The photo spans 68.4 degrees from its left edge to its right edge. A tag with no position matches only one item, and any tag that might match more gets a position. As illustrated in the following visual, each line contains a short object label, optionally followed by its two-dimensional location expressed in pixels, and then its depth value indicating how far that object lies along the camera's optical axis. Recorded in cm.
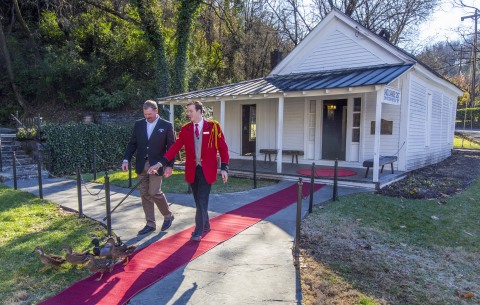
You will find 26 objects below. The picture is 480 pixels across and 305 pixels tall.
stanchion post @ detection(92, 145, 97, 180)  1045
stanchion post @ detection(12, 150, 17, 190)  866
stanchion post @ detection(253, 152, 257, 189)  911
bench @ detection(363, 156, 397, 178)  948
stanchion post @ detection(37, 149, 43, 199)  755
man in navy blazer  505
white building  1066
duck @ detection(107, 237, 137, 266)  398
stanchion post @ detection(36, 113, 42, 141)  1142
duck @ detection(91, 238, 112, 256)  392
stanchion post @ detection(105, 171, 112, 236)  491
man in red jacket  471
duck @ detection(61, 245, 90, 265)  387
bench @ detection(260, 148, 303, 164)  1274
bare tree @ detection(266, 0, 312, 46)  2636
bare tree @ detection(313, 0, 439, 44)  2370
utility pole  2449
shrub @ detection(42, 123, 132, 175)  1150
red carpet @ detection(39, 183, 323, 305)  339
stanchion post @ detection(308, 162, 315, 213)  650
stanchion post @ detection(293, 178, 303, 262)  447
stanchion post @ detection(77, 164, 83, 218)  608
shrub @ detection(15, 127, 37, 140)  1178
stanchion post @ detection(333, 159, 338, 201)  737
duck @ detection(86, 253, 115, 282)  375
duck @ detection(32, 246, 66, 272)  381
